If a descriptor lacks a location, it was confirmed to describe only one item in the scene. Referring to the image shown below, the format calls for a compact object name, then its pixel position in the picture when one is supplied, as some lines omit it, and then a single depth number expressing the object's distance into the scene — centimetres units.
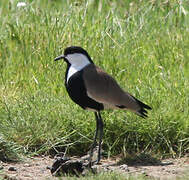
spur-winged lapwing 916
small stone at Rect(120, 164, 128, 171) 902
